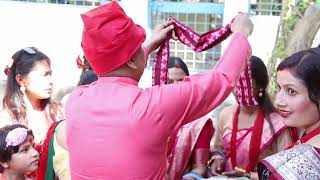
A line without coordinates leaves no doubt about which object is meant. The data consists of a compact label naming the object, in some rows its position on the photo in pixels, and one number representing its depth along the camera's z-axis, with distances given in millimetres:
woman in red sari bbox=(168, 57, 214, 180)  2292
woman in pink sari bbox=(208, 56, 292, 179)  2400
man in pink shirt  1407
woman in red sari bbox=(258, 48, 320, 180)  1448
